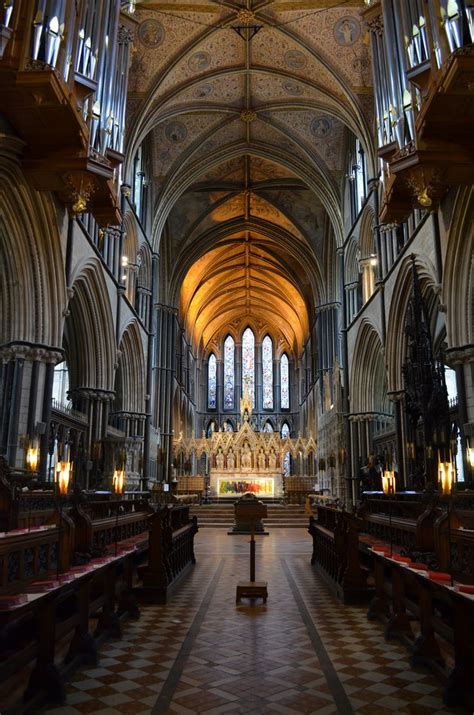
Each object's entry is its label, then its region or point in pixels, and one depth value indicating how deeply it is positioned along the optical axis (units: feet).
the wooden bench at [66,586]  12.97
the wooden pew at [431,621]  13.02
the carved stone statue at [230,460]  97.25
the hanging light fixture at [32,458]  37.81
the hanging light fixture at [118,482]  31.78
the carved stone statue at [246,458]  96.78
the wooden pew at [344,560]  24.67
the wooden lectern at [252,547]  25.39
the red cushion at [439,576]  14.47
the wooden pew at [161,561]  25.04
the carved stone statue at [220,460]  97.45
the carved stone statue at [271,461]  97.18
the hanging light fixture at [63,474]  19.44
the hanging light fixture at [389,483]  36.22
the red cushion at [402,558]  17.84
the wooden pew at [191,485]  95.91
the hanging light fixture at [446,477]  20.04
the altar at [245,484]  94.79
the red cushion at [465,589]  12.66
